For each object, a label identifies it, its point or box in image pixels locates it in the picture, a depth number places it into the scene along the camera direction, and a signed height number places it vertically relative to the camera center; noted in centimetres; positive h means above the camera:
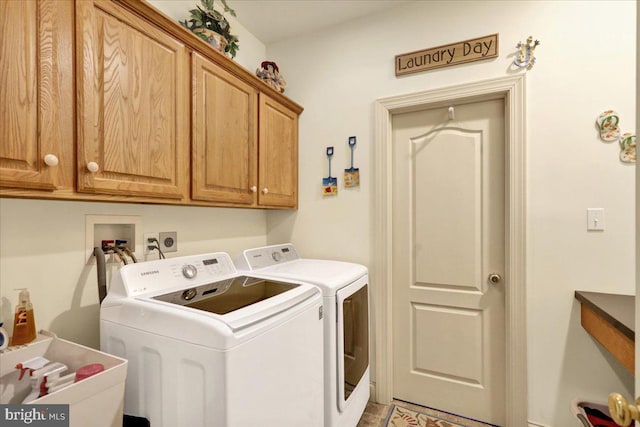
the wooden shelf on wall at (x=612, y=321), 114 -48
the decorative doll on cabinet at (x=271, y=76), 202 +95
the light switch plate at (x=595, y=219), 155 -5
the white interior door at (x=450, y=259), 183 -32
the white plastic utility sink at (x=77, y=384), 81 -50
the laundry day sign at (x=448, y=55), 176 +98
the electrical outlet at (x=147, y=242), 150 -15
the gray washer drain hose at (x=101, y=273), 122 -25
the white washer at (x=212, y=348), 87 -45
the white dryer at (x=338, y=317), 142 -58
